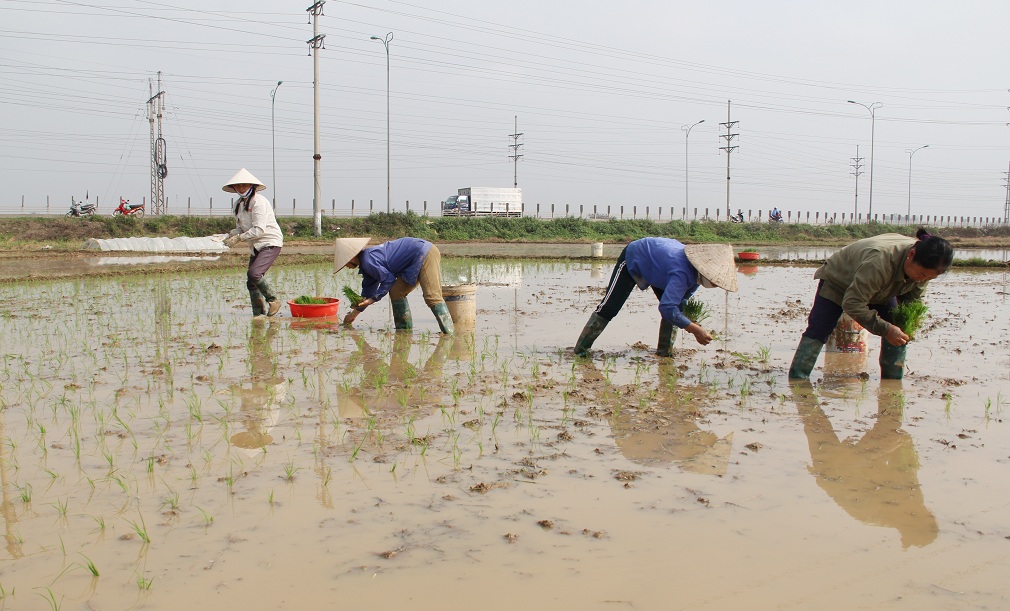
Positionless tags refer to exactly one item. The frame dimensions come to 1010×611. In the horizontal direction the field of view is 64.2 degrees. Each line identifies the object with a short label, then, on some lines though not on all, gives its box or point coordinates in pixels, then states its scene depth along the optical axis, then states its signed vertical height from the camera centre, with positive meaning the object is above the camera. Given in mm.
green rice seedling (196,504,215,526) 2880 -994
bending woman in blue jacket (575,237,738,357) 5414 -241
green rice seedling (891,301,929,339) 5301 -472
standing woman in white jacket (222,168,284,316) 7949 +87
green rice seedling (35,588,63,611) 2301 -1043
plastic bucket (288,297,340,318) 7719 -647
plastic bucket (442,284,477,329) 7434 -568
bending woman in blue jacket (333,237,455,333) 6621 -230
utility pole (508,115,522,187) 53131 +5790
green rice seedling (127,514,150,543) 2719 -990
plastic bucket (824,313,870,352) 6367 -756
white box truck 46375 +2356
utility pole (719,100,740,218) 49000 +6548
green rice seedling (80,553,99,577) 2477 -1014
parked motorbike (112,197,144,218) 29442 +1153
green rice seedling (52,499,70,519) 2956 -995
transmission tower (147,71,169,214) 33875 +3364
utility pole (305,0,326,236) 22391 +3657
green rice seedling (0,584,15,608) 2345 -1042
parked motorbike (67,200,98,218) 29981 +1183
